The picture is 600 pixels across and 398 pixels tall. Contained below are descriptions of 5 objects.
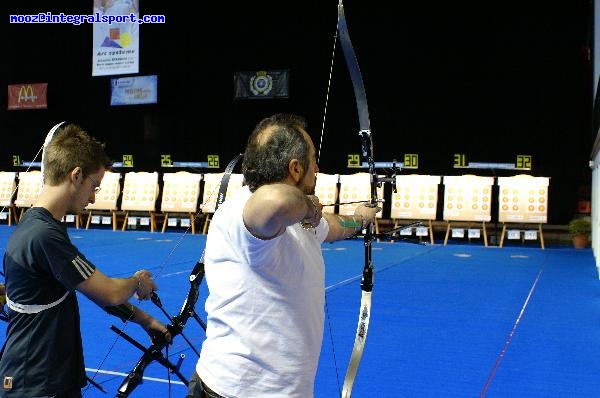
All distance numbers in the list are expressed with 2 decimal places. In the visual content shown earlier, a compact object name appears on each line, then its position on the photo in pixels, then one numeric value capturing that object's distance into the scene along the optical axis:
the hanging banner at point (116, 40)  13.67
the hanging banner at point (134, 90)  14.02
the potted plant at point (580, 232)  10.12
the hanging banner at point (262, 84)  12.75
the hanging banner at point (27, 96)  15.13
